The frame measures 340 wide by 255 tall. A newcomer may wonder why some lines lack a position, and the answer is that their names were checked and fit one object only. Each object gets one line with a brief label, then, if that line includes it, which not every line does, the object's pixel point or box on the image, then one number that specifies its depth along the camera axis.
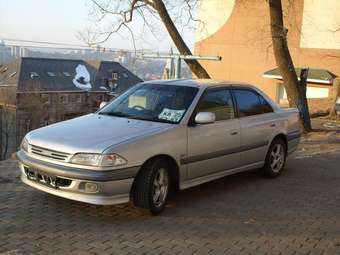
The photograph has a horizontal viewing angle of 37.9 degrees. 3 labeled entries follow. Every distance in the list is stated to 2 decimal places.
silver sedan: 5.24
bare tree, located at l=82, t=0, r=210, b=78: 14.25
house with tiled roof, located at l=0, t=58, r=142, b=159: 61.34
